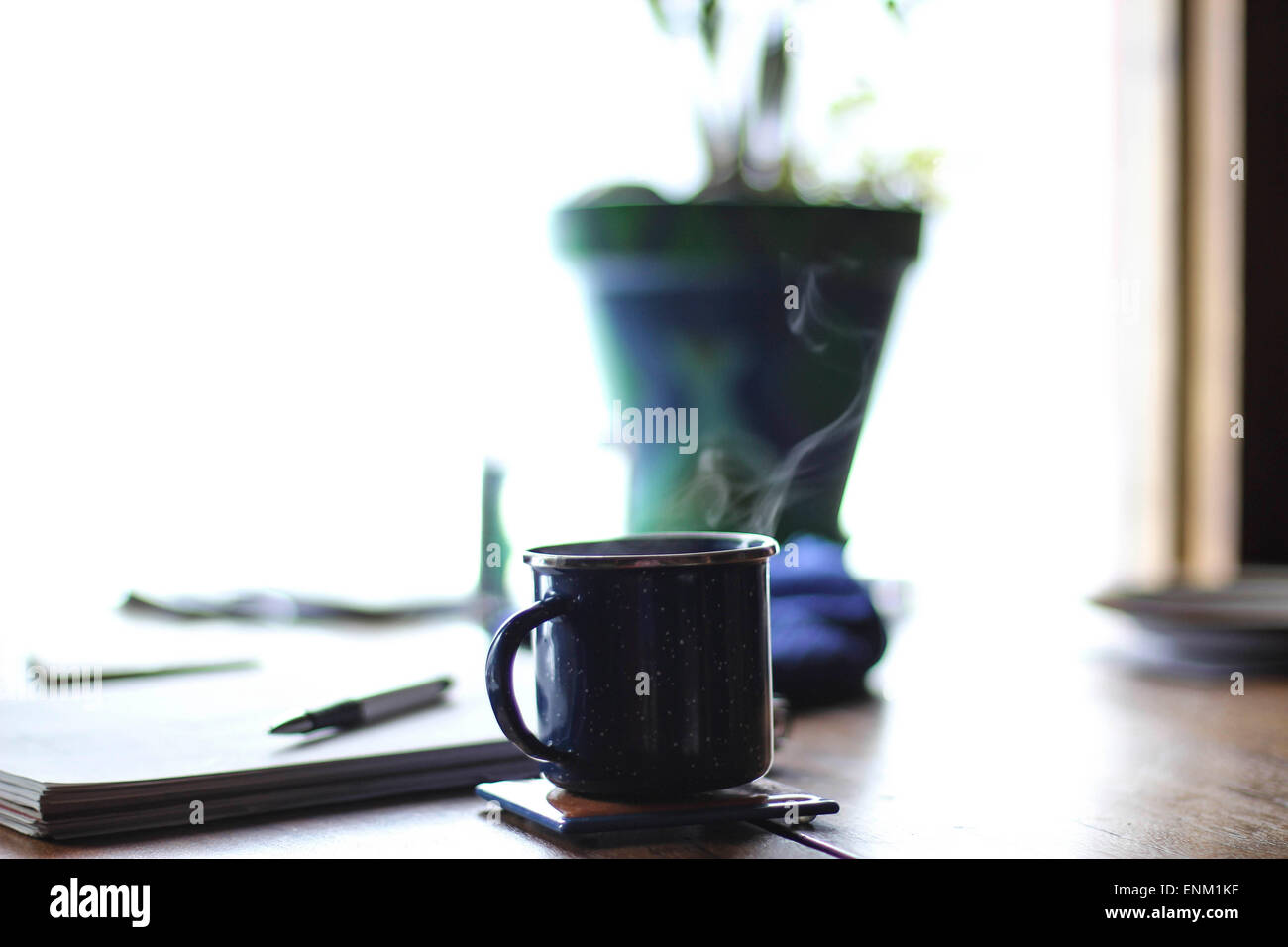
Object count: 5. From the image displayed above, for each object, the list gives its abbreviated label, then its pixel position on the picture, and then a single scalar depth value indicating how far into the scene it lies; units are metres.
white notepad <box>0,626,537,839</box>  0.45
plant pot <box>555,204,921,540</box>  0.73
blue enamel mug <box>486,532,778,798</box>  0.45
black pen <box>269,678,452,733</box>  0.53
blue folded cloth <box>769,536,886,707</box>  0.72
